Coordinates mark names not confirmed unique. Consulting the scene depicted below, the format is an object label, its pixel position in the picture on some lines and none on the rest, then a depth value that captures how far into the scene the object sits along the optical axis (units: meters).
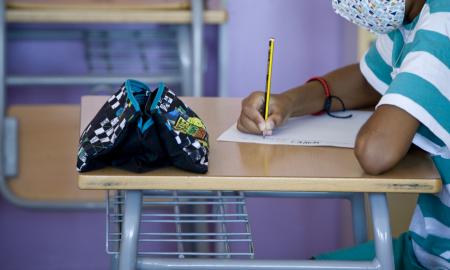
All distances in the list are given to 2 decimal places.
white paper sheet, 4.07
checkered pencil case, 3.74
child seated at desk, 3.85
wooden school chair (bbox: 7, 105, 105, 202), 6.08
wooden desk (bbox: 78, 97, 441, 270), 3.76
